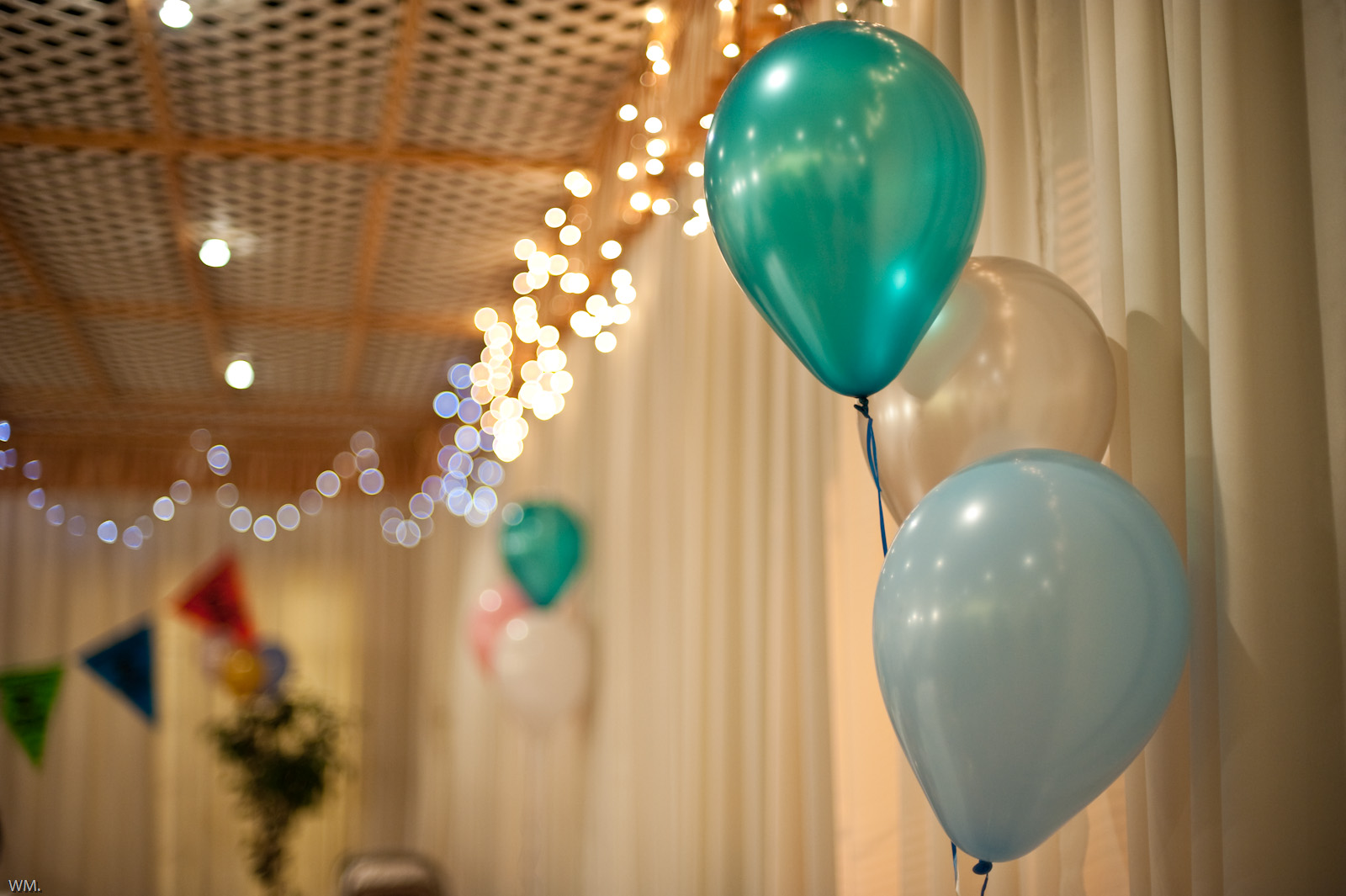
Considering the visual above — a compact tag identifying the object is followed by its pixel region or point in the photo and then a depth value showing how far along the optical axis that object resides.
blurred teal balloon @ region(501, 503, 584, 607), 4.32
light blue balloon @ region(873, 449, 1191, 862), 1.03
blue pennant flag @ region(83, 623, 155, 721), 7.94
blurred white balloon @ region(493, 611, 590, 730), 4.27
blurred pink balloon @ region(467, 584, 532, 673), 4.95
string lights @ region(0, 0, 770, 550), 3.26
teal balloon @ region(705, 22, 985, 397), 1.24
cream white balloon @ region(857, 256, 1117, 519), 1.28
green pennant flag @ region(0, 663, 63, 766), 7.75
